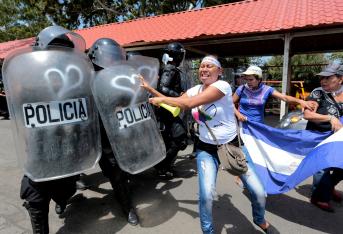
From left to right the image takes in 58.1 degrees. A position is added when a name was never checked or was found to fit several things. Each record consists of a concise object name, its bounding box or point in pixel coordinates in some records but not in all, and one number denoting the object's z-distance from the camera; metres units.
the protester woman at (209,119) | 2.48
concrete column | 7.52
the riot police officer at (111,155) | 2.78
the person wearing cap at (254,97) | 3.63
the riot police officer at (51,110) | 2.14
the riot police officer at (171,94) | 4.29
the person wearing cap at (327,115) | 3.24
